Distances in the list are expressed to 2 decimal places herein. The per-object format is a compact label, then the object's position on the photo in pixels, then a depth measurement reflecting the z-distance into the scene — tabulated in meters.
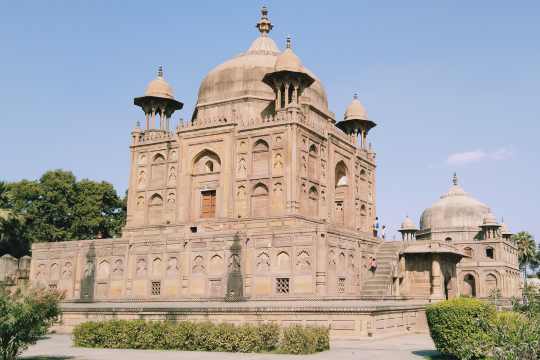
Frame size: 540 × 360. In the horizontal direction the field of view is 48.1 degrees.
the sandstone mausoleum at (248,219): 37.56
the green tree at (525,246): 89.88
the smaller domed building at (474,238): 62.94
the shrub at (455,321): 17.34
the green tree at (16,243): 54.51
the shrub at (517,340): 10.13
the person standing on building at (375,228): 54.13
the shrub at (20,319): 16.33
